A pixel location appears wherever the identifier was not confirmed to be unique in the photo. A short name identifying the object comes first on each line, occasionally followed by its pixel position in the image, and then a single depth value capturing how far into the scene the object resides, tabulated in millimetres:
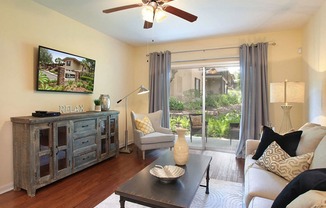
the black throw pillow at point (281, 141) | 2021
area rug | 2123
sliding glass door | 4270
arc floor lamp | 4164
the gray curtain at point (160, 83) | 4520
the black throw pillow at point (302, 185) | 946
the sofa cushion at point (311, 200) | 752
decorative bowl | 1654
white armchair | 3729
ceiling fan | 2072
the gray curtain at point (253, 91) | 3771
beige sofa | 1479
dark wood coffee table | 1406
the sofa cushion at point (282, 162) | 1723
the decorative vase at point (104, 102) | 3717
